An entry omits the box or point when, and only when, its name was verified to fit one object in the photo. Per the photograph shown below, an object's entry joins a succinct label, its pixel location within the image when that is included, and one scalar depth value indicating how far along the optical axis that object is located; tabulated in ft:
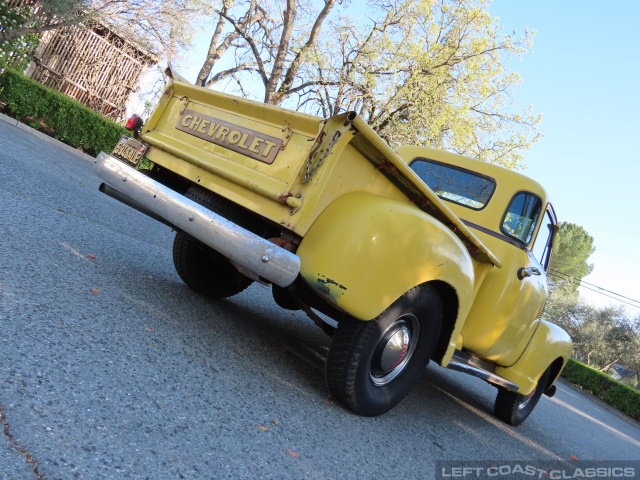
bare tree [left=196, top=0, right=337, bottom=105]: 52.54
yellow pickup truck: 9.09
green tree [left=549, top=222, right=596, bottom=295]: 165.17
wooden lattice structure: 52.06
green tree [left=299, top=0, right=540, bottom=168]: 57.00
